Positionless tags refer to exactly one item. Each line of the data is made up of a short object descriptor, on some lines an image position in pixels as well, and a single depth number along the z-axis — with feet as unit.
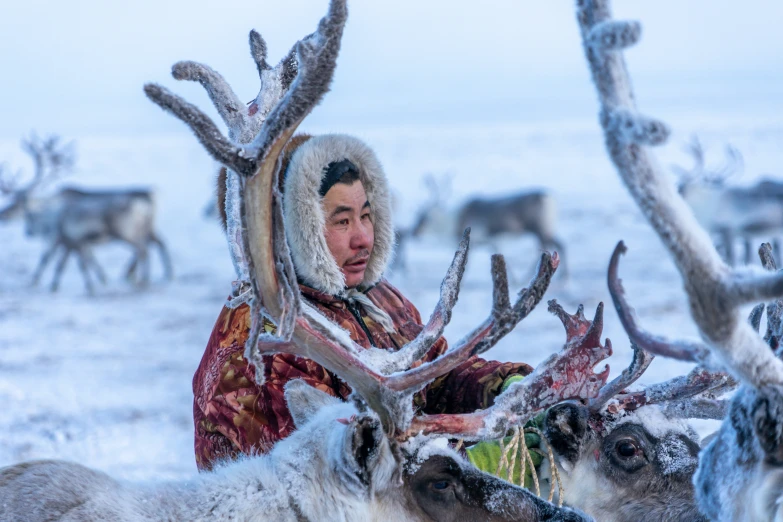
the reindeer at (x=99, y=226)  40.70
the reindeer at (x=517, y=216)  44.70
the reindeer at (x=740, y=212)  41.88
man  7.79
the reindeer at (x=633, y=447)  8.23
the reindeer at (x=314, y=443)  5.84
